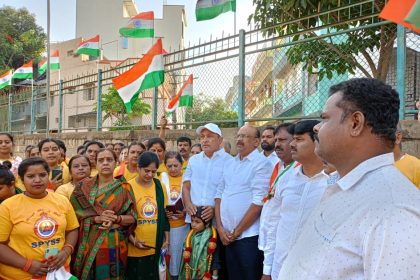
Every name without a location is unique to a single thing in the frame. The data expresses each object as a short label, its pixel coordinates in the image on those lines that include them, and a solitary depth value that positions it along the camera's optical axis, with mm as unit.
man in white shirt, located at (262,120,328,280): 2494
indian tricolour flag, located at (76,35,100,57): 12086
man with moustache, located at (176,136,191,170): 5824
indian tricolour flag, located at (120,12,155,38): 9336
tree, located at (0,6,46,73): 27391
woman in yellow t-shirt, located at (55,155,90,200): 4277
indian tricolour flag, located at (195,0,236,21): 6508
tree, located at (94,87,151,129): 9589
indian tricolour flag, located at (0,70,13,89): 12531
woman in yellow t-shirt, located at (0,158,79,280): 3045
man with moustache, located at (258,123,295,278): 3061
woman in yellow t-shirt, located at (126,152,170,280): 3938
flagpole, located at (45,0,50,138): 9391
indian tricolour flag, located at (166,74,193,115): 7298
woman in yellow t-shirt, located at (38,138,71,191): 4652
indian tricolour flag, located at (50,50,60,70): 14415
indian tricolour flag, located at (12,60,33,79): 12875
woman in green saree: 3611
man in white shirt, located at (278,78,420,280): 977
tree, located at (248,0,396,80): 4938
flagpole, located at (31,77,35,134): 12398
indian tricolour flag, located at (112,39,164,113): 7273
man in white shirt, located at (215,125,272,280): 3713
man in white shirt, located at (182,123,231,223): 4199
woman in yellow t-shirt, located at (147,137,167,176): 5207
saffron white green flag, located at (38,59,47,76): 13680
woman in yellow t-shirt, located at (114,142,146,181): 4789
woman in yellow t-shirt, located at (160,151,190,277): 4320
